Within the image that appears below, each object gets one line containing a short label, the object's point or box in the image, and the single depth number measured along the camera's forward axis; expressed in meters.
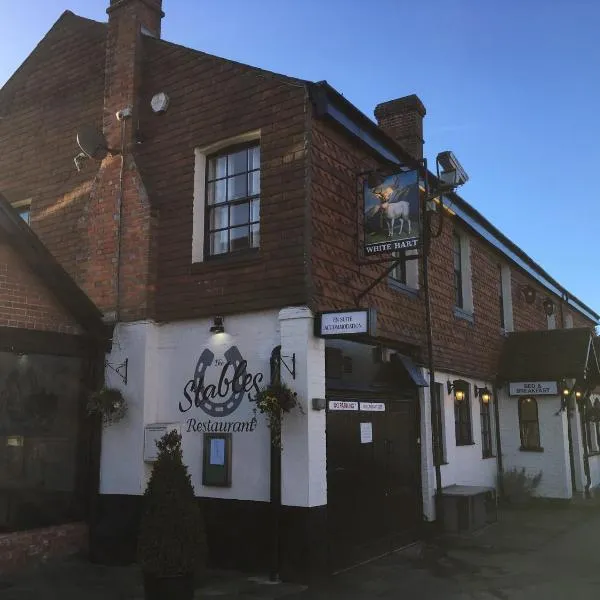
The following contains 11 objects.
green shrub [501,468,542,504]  14.52
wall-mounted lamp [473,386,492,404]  14.27
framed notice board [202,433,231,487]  8.30
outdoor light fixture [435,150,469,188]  11.20
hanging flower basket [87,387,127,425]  8.79
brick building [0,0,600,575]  8.10
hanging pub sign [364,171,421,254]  8.25
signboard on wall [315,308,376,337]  7.61
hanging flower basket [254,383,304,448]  7.54
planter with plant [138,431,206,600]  6.14
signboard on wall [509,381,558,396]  14.84
